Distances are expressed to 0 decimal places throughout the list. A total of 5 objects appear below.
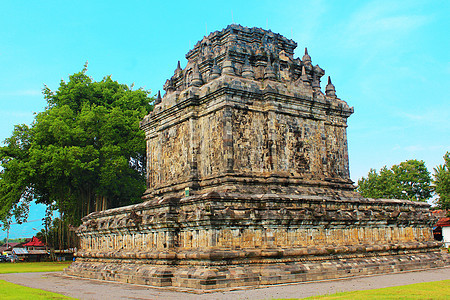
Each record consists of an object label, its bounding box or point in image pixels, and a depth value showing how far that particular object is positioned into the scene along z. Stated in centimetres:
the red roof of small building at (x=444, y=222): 5103
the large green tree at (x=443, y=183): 4236
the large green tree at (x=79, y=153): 3450
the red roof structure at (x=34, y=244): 7306
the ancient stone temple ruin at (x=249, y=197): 1647
